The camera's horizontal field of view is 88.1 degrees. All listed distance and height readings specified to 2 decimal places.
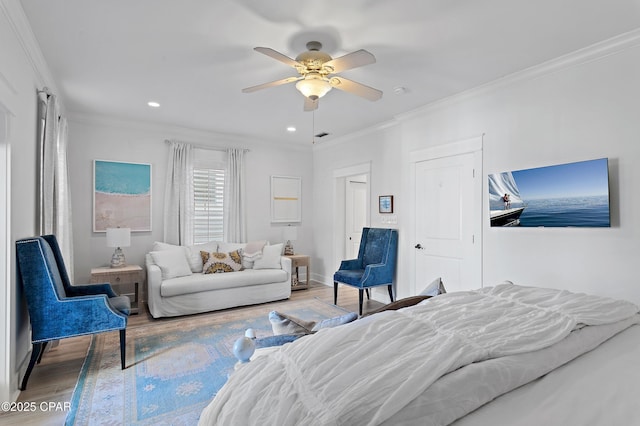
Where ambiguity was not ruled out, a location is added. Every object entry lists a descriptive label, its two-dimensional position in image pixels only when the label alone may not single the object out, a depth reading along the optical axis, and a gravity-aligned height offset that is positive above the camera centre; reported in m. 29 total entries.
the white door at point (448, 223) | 3.70 -0.08
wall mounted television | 2.67 +0.18
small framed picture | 4.85 +0.18
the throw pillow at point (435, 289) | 2.12 -0.47
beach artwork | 4.70 +0.31
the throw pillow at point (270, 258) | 5.09 -0.66
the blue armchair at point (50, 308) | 2.51 -0.72
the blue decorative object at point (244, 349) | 1.24 -0.50
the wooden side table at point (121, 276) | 4.12 -0.76
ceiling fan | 2.44 +1.15
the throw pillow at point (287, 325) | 1.55 -0.52
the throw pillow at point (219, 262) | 4.74 -0.67
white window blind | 5.43 +0.20
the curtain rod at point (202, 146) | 5.18 +1.16
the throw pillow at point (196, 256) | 4.82 -0.58
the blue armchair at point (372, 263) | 4.41 -0.69
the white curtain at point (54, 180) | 3.02 +0.37
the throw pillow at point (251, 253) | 5.10 -0.57
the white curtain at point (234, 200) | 5.66 +0.28
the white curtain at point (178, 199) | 5.13 +0.28
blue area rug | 2.21 -1.30
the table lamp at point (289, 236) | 5.89 -0.35
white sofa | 4.18 -0.86
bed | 0.87 -0.49
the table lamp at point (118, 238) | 4.26 -0.28
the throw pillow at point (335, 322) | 1.53 -0.50
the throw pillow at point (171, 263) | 4.37 -0.62
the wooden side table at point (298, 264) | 5.66 -0.83
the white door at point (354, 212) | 6.27 +0.08
